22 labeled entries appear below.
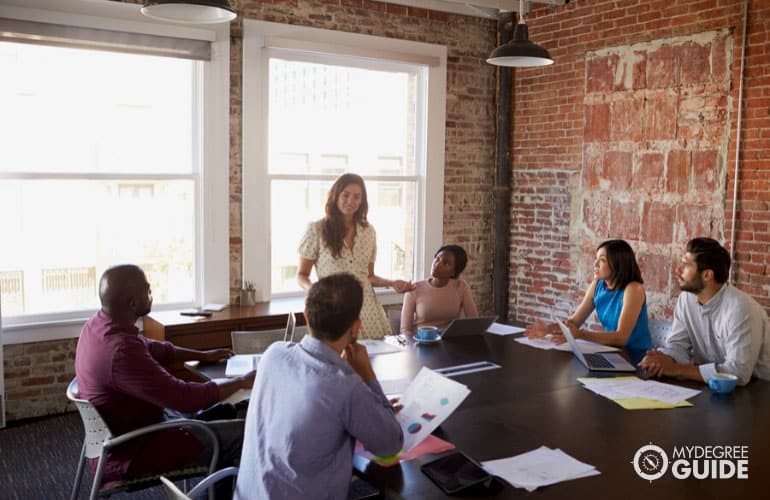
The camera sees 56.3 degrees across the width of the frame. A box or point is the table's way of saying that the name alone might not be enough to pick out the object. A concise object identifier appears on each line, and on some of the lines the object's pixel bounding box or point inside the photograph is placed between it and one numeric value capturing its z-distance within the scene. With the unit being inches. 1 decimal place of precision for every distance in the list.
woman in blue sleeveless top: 165.8
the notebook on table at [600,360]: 143.6
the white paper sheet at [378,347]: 156.8
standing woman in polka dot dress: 187.3
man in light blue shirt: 86.3
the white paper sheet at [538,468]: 91.5
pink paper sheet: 97.8
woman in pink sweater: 185.0
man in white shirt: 136.9
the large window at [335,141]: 239.0
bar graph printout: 97.0
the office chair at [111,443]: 113.2
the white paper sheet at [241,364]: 136.7
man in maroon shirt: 114.6
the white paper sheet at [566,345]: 160.0
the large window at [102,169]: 203.5
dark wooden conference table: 90.3
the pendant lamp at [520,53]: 179.7
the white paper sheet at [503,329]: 179.9
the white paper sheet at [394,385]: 126.3
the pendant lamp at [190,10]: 128.4
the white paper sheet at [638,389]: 126.3
